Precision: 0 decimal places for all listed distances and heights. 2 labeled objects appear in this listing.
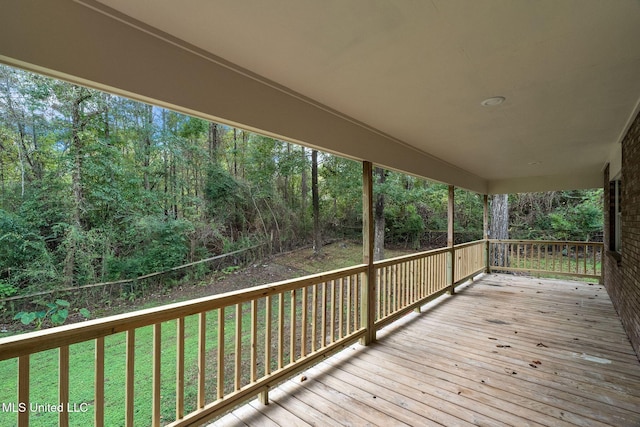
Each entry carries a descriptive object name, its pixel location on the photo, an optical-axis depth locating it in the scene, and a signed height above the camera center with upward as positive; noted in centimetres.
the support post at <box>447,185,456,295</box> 524 -70
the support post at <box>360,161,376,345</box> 318 -50
